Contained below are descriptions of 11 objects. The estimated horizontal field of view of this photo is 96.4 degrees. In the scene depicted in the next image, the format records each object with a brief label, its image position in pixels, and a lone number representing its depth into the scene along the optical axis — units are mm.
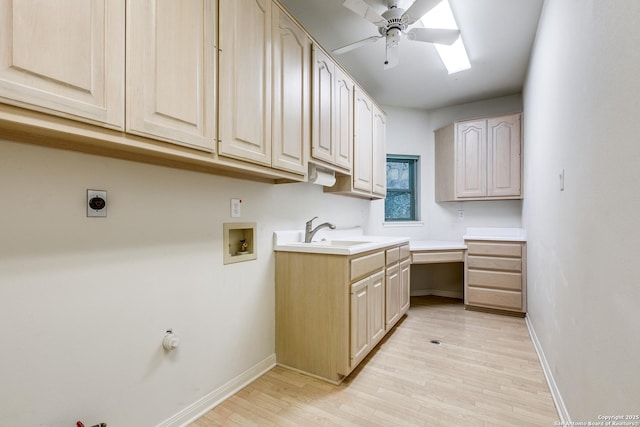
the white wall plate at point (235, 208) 1931
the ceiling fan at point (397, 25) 1916
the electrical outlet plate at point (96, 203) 1239
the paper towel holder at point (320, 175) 2299
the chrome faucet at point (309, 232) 2530
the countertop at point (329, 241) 2064
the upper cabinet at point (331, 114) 2209
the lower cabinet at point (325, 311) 1991
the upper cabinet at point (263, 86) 1468
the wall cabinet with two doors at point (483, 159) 3631
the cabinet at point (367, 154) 2911
